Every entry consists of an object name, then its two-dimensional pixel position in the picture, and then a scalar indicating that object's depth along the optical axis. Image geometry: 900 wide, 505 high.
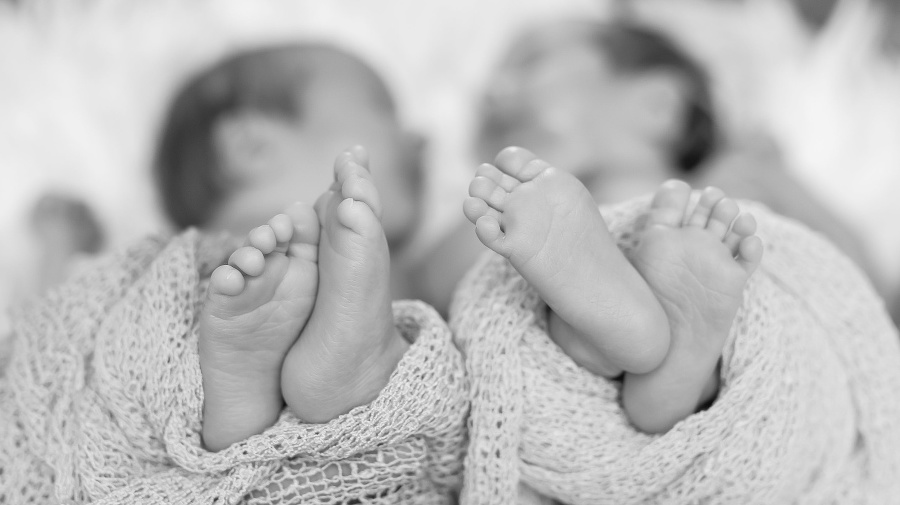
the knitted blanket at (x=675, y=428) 0.40
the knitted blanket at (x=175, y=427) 0.39
